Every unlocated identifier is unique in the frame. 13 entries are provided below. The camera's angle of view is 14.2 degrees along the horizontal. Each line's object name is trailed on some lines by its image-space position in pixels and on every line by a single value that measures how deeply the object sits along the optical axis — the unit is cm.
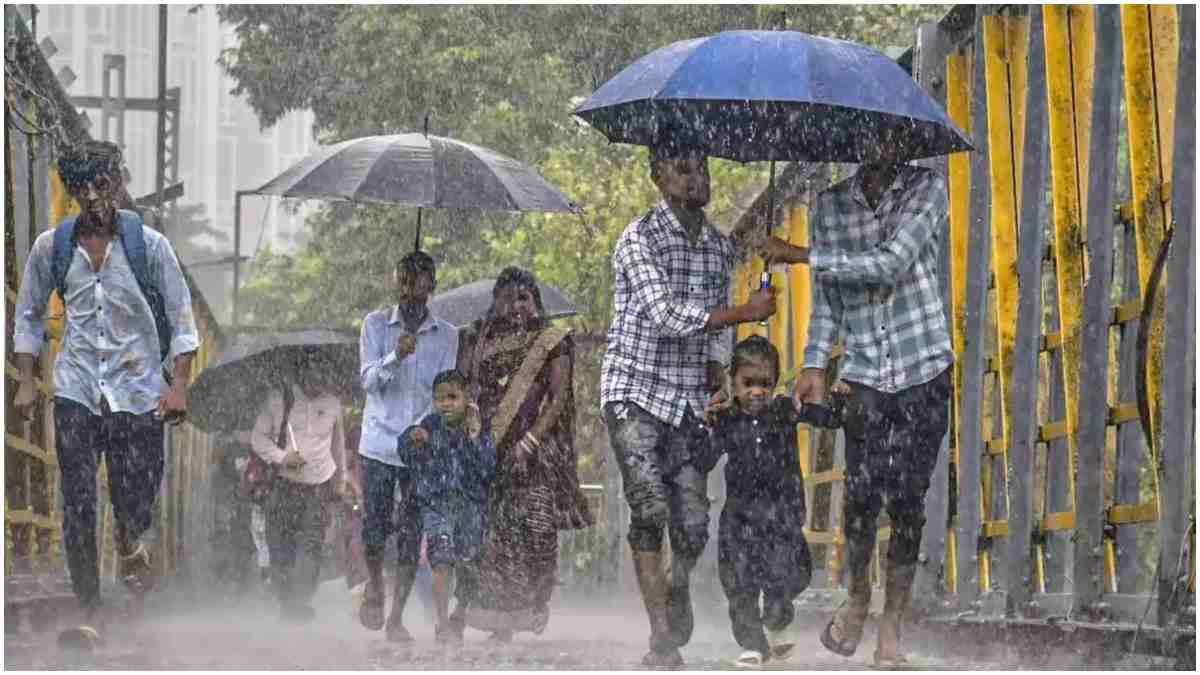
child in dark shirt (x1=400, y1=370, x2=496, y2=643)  1884
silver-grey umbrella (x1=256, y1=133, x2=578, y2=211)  1997
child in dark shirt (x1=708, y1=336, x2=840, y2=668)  1555
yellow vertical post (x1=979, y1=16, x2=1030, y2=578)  1778
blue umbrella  1456
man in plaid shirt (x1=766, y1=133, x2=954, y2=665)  1470
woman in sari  1864
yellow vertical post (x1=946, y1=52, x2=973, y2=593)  1864
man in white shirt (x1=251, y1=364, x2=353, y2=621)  2570
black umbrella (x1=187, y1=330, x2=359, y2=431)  2775
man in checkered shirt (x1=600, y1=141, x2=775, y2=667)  1521
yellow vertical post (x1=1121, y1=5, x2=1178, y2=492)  1456
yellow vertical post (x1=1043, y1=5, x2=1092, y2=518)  1615
